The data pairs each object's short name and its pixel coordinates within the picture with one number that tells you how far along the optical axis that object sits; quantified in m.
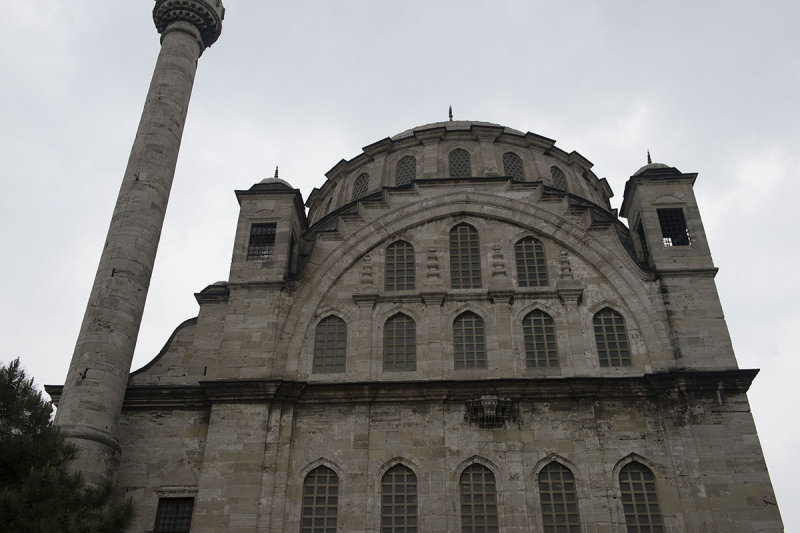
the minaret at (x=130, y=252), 15.91
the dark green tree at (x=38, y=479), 10.13
